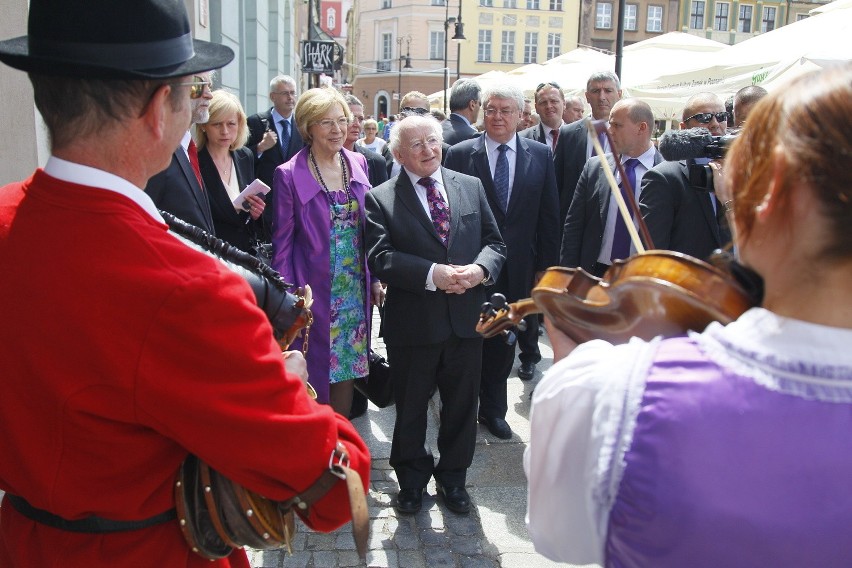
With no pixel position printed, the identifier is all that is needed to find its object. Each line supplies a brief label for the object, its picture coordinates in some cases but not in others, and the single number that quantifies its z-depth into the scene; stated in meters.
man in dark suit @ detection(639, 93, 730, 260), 3.95
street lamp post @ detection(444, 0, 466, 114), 29.49
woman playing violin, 0.97
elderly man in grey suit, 3.64
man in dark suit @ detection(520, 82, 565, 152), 6.87
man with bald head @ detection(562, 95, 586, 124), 8.77
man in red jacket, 1.25
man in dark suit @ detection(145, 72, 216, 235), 2.82
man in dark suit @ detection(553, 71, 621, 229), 5.98
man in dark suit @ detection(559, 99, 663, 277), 4.66
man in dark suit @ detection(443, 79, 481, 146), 6.35
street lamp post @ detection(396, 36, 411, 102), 57.07
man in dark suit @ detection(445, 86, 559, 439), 4.79
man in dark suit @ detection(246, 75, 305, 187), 6.79
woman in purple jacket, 4.05
